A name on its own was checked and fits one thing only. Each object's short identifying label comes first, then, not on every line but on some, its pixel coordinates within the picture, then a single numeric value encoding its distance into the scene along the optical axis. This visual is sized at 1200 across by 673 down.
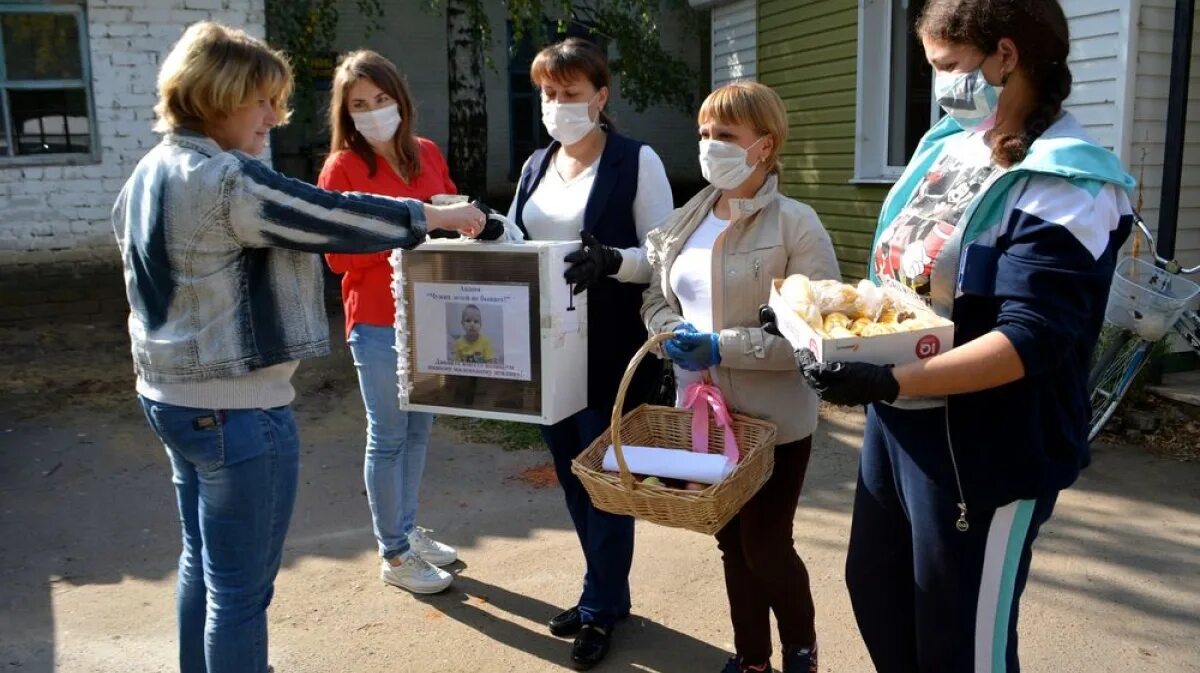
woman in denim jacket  2.30
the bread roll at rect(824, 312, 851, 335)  2.08
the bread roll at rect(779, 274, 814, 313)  2.19
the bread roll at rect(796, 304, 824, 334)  2.09
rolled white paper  2.51
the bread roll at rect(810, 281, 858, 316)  2.15
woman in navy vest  3.23
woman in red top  3.64
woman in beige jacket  2.69
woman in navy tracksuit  1.86
